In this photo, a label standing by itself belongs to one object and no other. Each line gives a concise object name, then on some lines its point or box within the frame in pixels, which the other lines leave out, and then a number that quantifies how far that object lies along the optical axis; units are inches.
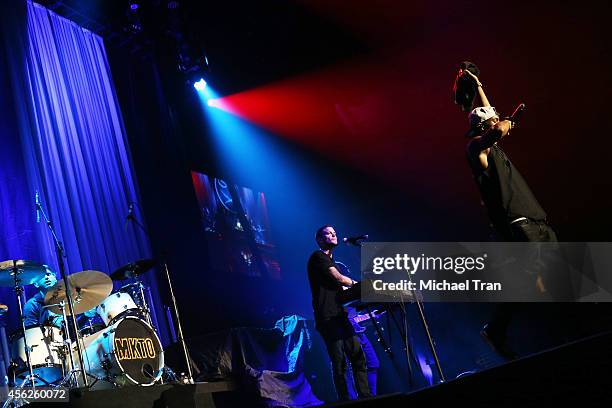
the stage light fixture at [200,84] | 390.2
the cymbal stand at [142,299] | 245.2
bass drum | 211.9
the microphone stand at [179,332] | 211.8
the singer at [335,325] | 202.1
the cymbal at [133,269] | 229.5
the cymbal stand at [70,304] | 185.3
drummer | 224.5
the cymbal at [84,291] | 211.0
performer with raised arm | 140.6
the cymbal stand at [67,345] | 199.2
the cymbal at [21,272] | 202.5
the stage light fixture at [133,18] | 333.4
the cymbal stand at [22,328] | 196.4
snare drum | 210.7
